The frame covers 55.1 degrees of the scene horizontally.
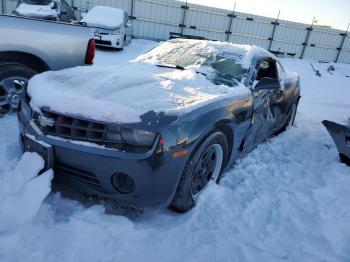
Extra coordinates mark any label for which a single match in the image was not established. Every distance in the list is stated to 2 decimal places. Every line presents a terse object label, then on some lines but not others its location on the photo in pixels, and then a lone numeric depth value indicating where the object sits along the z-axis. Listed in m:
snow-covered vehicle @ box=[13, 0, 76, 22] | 10.07
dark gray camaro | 2.37
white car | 12.12
